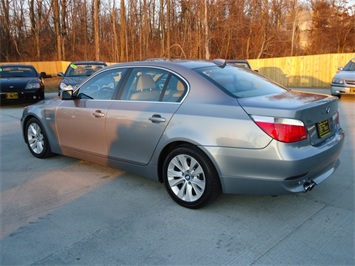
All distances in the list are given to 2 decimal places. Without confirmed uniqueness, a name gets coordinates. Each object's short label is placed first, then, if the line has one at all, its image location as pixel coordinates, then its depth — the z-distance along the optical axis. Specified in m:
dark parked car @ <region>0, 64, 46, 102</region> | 11.33
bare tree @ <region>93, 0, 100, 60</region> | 26.08
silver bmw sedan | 2.93
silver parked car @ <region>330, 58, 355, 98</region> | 11.26
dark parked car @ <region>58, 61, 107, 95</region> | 11.00
